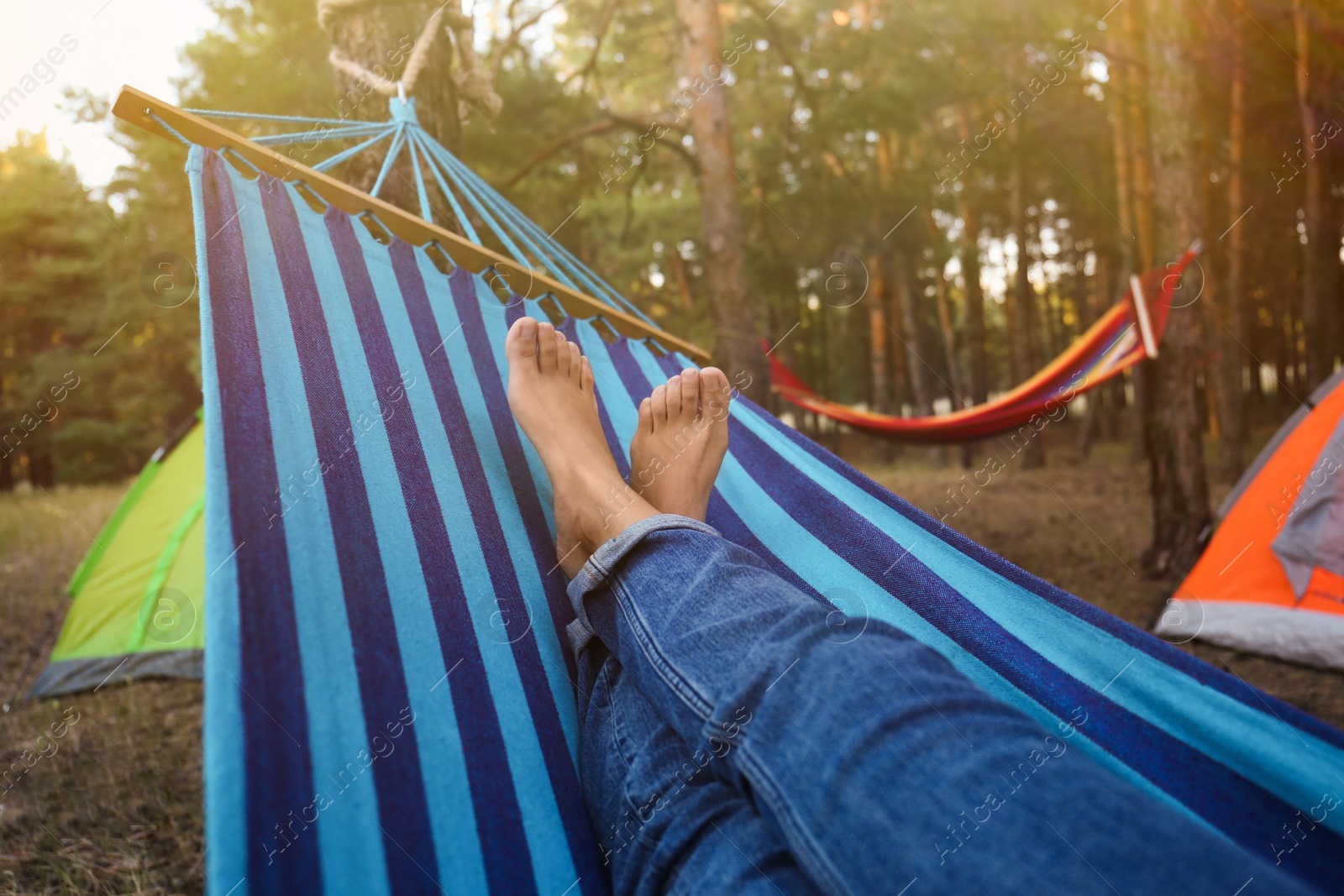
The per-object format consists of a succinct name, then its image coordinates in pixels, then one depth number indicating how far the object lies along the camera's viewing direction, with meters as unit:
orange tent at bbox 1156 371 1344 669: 2.06
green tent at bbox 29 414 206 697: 2.24
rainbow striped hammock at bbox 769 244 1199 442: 2.78
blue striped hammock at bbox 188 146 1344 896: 0.58
